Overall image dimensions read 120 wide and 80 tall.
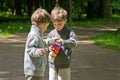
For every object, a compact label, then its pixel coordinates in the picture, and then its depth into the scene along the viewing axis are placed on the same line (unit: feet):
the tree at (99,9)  95.45
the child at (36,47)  15.15
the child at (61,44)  16.62
